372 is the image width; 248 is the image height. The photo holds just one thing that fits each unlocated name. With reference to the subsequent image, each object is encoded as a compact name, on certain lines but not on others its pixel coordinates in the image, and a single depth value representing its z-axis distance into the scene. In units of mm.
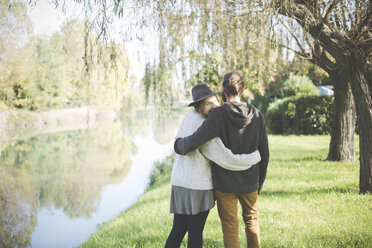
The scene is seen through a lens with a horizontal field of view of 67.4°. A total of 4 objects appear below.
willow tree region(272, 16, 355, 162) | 6062
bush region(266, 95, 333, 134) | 12188
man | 2090
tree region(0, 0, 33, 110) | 12822
